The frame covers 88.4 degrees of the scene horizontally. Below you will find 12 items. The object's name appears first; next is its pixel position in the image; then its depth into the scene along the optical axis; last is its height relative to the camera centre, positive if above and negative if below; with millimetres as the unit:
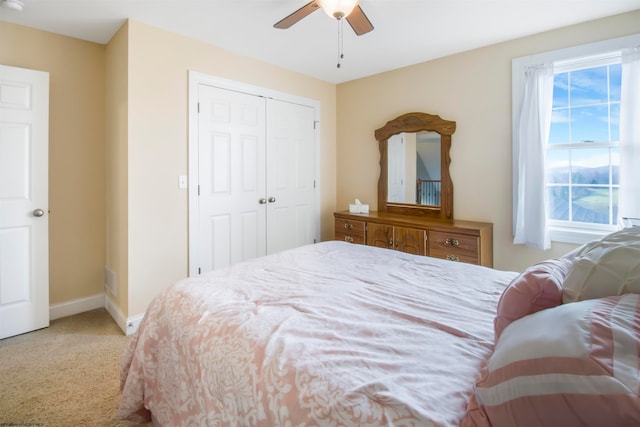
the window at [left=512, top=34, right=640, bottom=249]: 2672 +544
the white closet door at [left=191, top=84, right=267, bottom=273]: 3160 +335
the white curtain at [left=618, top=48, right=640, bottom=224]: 2445 +559
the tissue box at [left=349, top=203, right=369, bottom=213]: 3911 +12
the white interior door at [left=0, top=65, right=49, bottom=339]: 2545 +79
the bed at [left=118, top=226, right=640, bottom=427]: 764 -428
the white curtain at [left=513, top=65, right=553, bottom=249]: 2832 +459
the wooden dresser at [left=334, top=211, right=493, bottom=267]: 2936 -261
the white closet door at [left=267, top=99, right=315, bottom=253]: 3758 +417
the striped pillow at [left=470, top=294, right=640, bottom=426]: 522 -289
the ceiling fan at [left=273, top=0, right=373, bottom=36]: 1929 +1248
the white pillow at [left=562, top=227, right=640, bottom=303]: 781 -160
